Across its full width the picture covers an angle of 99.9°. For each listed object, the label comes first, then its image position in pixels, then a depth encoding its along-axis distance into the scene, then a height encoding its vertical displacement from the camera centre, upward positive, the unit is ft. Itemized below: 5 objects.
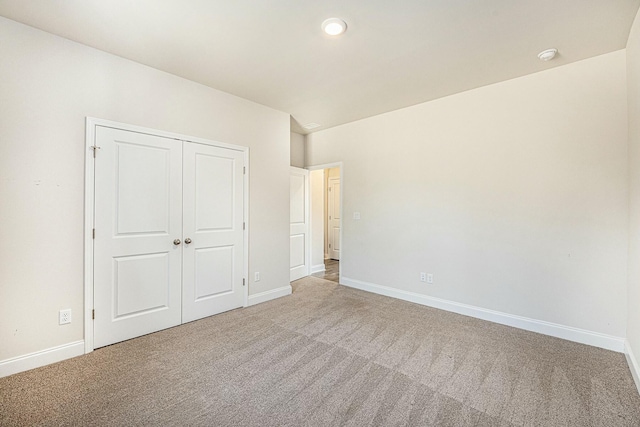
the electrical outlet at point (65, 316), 7.66 -2.88
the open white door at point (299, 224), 16.10 -0.48
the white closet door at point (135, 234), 8.32 -0.60
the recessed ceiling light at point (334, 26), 6.86 +4.98
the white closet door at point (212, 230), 10.24 -0.57
